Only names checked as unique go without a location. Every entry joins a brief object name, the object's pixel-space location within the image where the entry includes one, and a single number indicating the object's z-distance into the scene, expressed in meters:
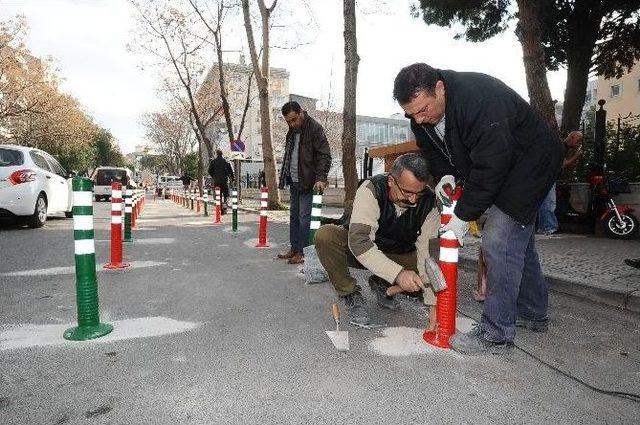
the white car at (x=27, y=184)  8.72
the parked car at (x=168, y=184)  38.12
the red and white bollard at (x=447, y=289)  2.89
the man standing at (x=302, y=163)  6.14
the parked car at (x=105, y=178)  26.02
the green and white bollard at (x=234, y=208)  9.97
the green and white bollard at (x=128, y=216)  8.41
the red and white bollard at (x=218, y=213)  12.21
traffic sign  18.25
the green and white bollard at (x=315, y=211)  5.72
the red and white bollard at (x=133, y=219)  10.94
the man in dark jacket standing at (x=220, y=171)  15.80
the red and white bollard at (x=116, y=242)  5.73
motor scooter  8.18
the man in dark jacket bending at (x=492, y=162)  2.62
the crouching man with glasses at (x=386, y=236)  3.01
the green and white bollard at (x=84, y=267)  3.09
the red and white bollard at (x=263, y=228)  7.69
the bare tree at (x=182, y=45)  26.31
